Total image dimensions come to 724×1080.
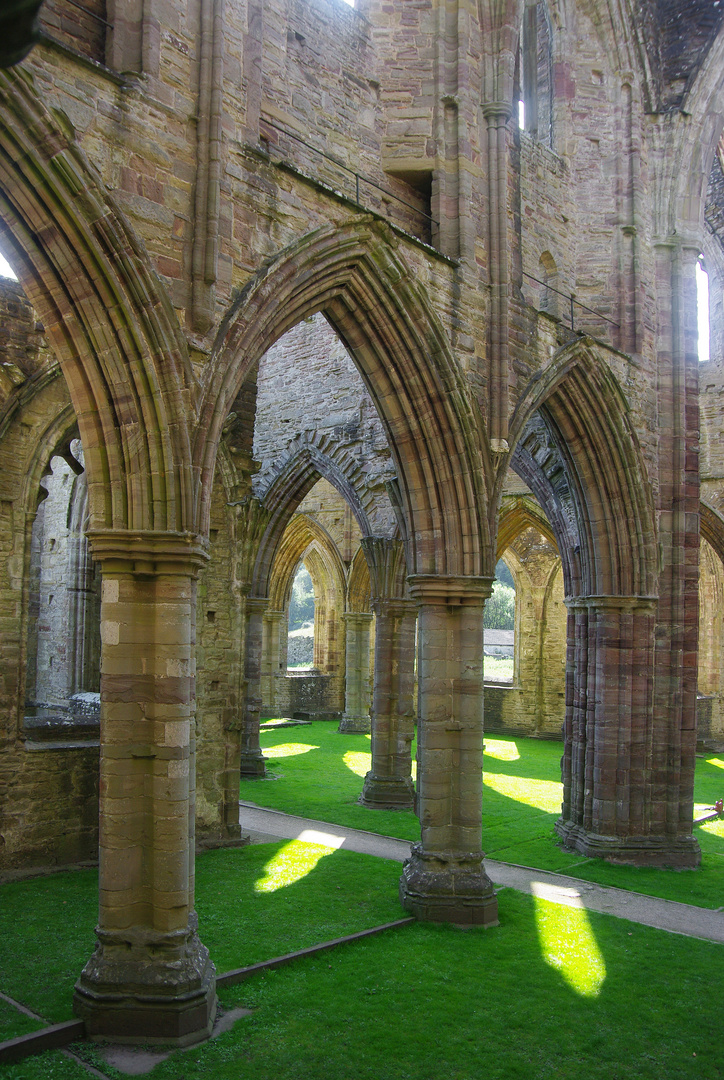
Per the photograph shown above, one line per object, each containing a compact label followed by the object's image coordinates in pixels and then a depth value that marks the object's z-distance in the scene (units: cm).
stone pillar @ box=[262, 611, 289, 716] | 2241
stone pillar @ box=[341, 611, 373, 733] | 2072
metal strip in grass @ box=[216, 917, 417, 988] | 604
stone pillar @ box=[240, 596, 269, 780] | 1420
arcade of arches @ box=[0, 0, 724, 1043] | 544
